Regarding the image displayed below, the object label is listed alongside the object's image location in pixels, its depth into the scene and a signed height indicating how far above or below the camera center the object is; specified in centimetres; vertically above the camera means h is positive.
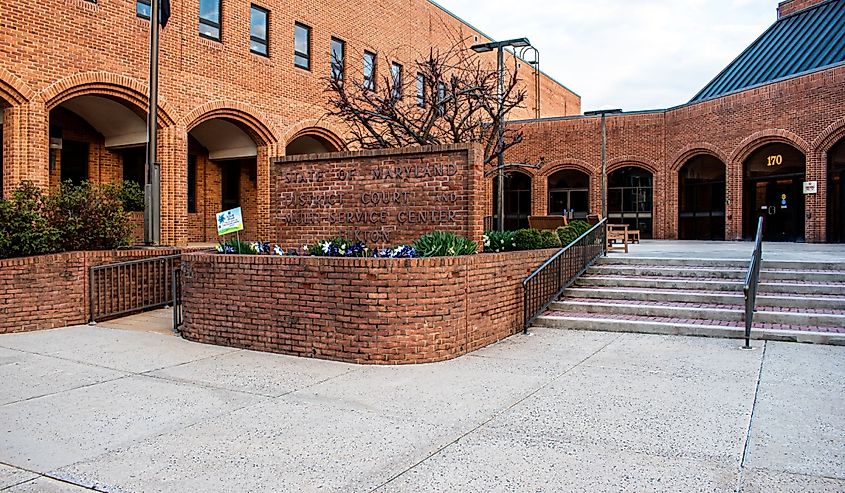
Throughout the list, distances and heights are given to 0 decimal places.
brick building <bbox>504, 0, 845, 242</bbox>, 2147 +345
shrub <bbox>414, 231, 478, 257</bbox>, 858 -1
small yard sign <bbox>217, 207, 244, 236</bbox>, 1202 +40
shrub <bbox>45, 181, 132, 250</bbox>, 1177 +49
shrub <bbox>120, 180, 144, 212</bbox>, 1479 +108
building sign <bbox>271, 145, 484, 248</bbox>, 959 +76
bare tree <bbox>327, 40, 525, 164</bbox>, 1287 +269
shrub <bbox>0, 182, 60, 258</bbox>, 1058 +25
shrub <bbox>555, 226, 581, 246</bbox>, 1259 +18
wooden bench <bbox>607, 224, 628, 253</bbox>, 1740 +22
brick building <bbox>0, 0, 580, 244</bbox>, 1484 +410
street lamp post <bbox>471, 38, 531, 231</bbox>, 1554 +502
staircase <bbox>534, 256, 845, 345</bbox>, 927 -87
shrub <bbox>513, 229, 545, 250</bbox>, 1103 +7
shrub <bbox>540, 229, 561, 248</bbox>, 1137 +9
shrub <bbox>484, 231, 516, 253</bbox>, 1101 +4
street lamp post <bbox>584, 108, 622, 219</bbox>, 2472 +272
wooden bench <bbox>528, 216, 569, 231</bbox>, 1843 +62
